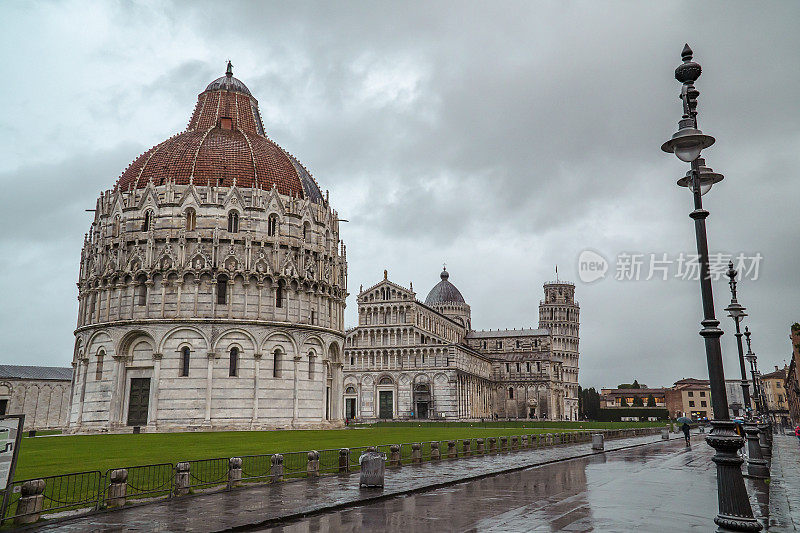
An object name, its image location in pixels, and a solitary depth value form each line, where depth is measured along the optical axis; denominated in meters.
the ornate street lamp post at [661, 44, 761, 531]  9.11
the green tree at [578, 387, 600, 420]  135.25
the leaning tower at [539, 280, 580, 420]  129.50
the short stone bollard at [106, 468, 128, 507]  13.66
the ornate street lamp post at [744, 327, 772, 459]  27.56
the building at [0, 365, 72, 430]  79.94
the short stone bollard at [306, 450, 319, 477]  19.02
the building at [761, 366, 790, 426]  157.62
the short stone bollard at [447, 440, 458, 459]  26.69
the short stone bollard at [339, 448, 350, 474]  20.33
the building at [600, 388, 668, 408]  175.43
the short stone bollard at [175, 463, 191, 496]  15.16
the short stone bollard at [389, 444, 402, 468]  22.67
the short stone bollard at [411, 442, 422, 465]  24.27
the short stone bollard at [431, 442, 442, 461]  25.27
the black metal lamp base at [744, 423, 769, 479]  19.22
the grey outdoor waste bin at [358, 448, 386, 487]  16.75
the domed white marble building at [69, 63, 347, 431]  46.72
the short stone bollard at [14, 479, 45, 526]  11.73
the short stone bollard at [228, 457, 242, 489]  16.60
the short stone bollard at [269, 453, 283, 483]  17.94
